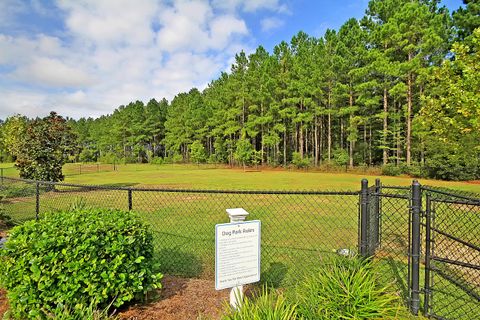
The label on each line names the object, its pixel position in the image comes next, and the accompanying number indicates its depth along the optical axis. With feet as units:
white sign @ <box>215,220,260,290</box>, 9.32
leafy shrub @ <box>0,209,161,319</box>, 9.29
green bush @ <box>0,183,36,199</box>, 41.94
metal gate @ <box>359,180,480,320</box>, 9.89
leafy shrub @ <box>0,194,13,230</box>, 24.84
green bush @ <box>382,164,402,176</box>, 89.56
